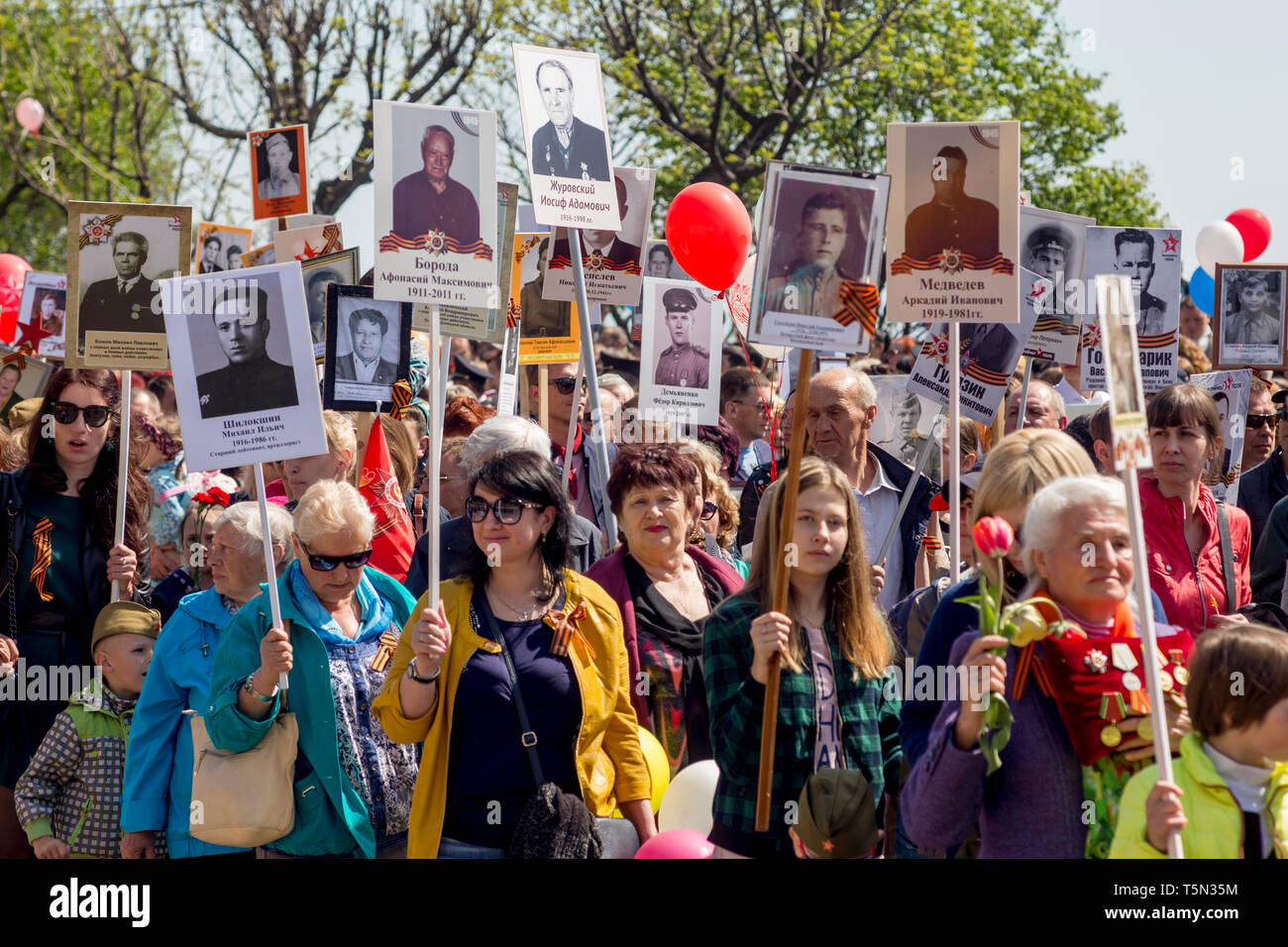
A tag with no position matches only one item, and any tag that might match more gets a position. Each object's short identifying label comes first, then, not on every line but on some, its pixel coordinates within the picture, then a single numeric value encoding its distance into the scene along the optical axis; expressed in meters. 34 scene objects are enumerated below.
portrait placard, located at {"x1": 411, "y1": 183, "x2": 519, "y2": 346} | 6.73
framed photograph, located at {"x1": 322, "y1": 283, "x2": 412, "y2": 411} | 6.55
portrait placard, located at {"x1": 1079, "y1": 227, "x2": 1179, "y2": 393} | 7.26
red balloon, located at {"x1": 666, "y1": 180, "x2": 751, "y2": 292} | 7.30
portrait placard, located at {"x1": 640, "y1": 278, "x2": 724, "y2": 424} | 6.77
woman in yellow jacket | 4.09
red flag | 6.17
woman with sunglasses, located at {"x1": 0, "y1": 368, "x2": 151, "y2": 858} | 5.62
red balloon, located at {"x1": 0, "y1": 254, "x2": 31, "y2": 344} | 10.34
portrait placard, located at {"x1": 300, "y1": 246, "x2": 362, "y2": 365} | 7.35
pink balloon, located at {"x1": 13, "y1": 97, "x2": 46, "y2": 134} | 19.11
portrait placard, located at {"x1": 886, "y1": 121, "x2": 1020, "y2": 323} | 5.03
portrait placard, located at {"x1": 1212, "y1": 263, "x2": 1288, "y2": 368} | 7.79
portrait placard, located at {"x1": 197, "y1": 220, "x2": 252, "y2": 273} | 8.67
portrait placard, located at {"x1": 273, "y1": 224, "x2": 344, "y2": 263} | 7.86
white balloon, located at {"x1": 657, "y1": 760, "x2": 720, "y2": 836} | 4.49
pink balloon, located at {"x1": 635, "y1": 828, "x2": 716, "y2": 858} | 4.05
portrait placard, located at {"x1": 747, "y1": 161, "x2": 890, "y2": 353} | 4.47
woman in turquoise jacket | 4.37
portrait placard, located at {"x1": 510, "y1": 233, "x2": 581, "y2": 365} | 7.60
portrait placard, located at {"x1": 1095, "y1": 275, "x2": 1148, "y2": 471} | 3.19
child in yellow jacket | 3.24
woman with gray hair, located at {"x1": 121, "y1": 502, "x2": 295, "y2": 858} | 4.69
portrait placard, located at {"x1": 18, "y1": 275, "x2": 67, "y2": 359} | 8.92
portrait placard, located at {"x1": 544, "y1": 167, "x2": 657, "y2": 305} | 7.11
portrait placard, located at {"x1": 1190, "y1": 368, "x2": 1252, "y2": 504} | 7.34
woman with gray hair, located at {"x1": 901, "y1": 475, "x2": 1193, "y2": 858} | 3.34
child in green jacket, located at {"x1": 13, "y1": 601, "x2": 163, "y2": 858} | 4.99
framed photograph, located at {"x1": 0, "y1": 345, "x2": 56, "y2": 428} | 8.87
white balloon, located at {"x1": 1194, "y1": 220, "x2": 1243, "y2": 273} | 10.61
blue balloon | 11.42
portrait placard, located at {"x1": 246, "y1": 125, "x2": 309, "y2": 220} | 8.55
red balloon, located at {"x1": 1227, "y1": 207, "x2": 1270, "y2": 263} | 11.46
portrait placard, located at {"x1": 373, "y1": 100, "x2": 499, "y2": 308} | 5.00
